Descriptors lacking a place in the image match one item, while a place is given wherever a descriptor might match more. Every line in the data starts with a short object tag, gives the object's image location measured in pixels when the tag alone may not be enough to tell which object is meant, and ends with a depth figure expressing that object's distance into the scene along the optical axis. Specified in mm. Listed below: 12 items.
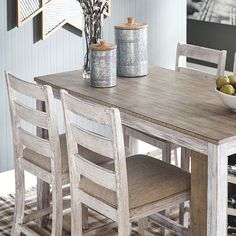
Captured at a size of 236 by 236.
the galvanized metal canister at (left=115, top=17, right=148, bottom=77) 4224
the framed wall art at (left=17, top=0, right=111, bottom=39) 4948
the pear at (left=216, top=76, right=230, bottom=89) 3521
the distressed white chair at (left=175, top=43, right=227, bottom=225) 4447
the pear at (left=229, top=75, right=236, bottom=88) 3541
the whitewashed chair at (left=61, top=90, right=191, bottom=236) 3309
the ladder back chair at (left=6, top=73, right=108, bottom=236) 3768
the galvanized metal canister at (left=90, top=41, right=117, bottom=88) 3990
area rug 4589
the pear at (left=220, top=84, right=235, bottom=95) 3453
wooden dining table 3167
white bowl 3420
